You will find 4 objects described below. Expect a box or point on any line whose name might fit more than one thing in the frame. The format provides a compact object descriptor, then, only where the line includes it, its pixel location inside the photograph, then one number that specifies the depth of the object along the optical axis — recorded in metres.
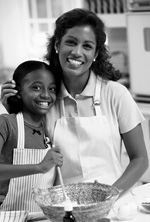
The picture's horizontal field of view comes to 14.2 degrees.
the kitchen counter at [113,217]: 1.89
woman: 2.27
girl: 2.16
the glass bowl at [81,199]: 1.78
